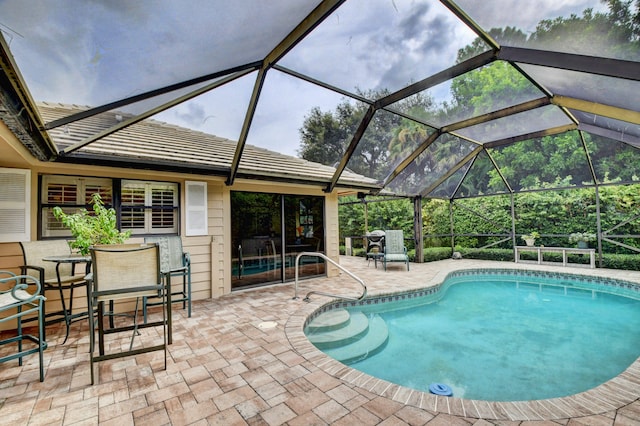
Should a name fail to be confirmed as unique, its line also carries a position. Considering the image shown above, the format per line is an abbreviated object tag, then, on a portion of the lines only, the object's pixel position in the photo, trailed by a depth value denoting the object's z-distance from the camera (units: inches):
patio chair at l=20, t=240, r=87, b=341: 136.3
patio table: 126.7
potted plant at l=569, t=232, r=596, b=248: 348.5
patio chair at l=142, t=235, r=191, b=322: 174.2
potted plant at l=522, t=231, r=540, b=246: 391.6
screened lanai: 89.0
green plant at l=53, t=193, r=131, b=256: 123.5
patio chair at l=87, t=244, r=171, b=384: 101.6
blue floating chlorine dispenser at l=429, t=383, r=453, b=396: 105.2
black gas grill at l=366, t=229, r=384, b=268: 402.0
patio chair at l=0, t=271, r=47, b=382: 96.0
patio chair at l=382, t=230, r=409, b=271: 364.2
